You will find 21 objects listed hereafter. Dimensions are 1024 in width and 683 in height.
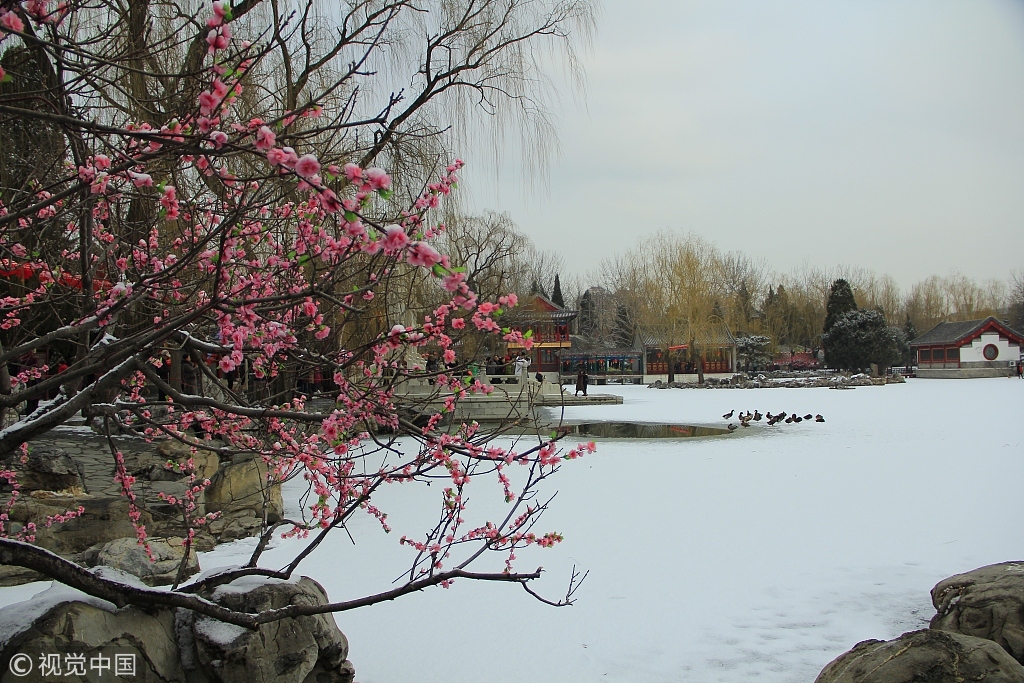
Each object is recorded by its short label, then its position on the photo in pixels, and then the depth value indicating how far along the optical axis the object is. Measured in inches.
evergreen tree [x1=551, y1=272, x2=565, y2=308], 2210.4
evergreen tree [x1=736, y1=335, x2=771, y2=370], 1750.7
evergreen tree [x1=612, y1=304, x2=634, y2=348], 1888.5
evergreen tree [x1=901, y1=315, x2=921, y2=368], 2018.9
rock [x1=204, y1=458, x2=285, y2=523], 276.4
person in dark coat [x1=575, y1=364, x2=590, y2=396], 1117.6
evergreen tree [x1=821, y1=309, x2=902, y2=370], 1550.2
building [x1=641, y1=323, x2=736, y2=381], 1494.8
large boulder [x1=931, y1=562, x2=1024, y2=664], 145.8
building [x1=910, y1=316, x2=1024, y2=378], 1536.7
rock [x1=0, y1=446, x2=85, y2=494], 255.8
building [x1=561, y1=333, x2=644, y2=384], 1747.0
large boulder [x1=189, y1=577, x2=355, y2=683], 126.6
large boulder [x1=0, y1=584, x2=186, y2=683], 112.5
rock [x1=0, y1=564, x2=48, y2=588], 206.7
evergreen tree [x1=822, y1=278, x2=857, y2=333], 1692.9
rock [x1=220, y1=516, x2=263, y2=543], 267.6
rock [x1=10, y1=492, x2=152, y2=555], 220.5
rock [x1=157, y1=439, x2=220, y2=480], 287.0
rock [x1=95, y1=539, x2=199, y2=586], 192.9
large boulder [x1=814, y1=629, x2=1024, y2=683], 117.6
